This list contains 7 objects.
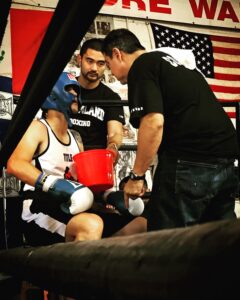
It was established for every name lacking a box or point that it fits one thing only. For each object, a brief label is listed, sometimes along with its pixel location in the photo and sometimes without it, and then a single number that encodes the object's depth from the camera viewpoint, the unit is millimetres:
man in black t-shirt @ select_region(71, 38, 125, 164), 2707
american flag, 4848
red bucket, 2006
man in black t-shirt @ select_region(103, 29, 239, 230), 1798
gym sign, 4734
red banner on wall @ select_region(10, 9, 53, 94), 4211
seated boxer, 1862
